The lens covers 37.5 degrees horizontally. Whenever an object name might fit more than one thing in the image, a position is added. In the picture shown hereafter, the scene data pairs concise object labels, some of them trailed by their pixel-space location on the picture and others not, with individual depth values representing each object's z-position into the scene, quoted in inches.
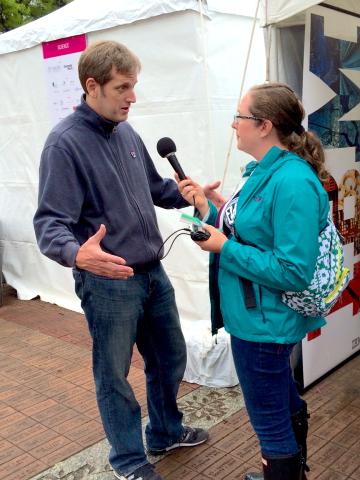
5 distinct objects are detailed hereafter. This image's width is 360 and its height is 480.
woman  72.2
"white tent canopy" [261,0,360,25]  104.8
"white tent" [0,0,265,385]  141.8
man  86.9
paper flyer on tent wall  176.7
